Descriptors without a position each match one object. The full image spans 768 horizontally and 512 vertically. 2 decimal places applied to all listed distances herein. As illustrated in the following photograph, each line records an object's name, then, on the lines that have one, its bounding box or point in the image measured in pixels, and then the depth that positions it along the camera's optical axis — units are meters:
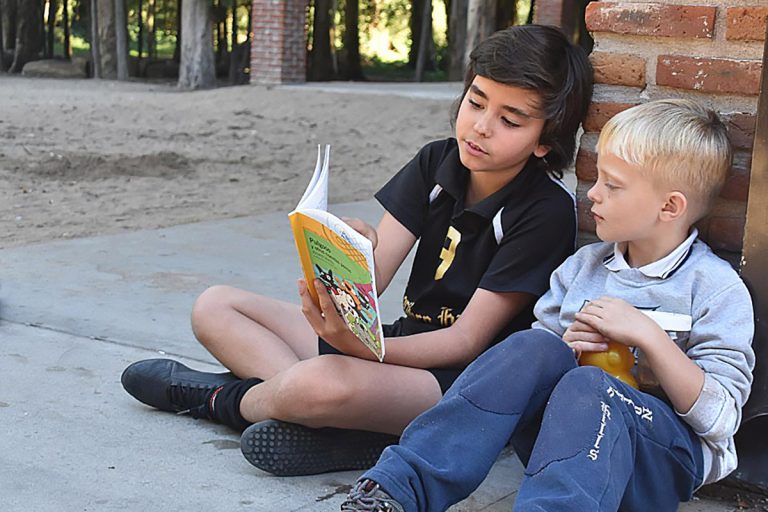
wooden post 2.36
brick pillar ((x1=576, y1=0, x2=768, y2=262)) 2.53
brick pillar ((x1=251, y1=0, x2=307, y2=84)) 13.76
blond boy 2.04
